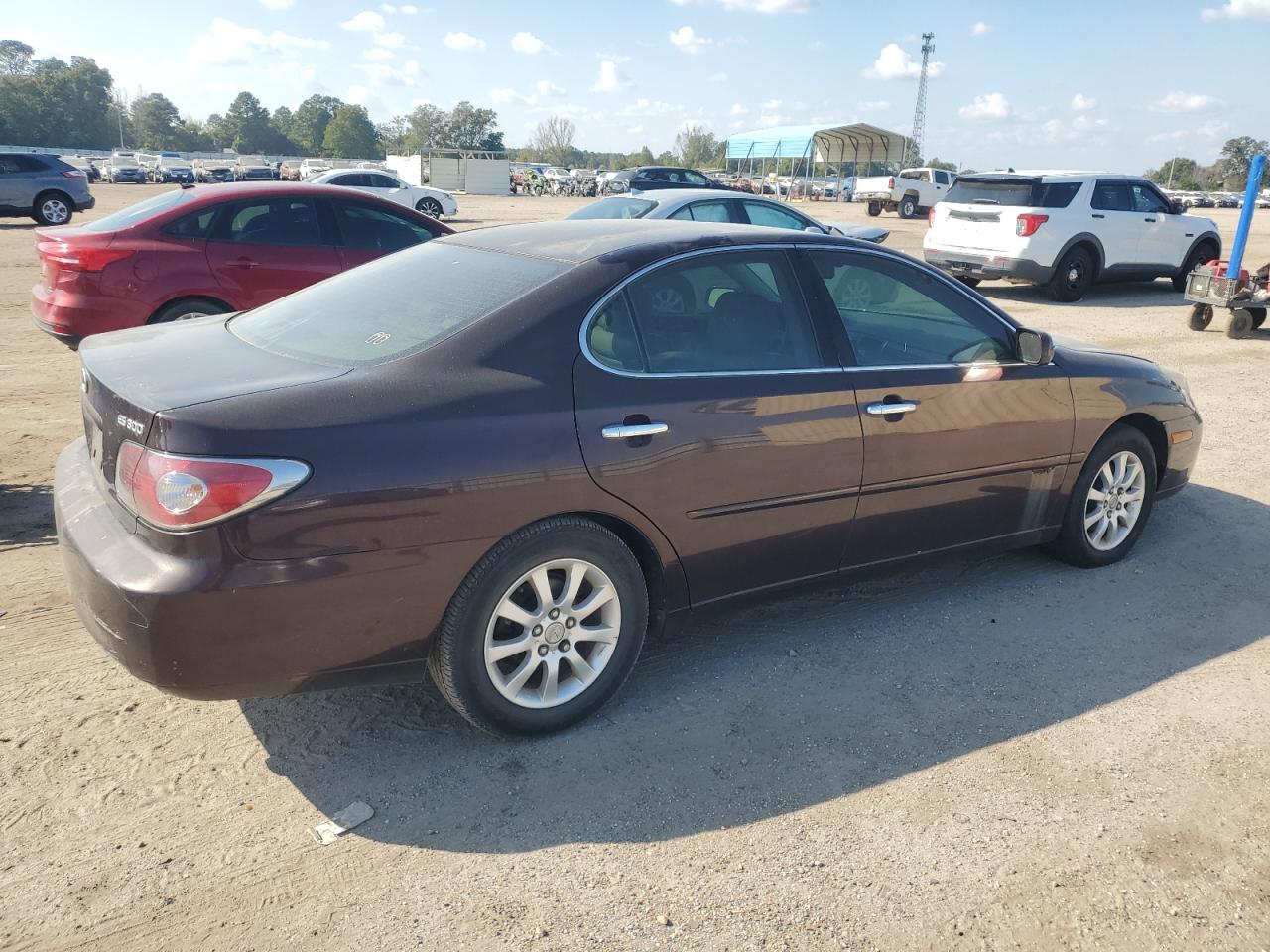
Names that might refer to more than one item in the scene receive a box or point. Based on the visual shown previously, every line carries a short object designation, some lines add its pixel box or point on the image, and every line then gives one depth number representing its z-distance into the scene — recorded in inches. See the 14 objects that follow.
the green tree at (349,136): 5147.6
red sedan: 283.0
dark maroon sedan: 106.4
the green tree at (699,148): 5920.3
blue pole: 487.5
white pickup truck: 1577.3
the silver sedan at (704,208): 414.0
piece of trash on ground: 111.1
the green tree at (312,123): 5560.5
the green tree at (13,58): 5300.2
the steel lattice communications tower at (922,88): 3993.1
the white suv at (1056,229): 535.5
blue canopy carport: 2066.9
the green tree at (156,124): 4968.0
